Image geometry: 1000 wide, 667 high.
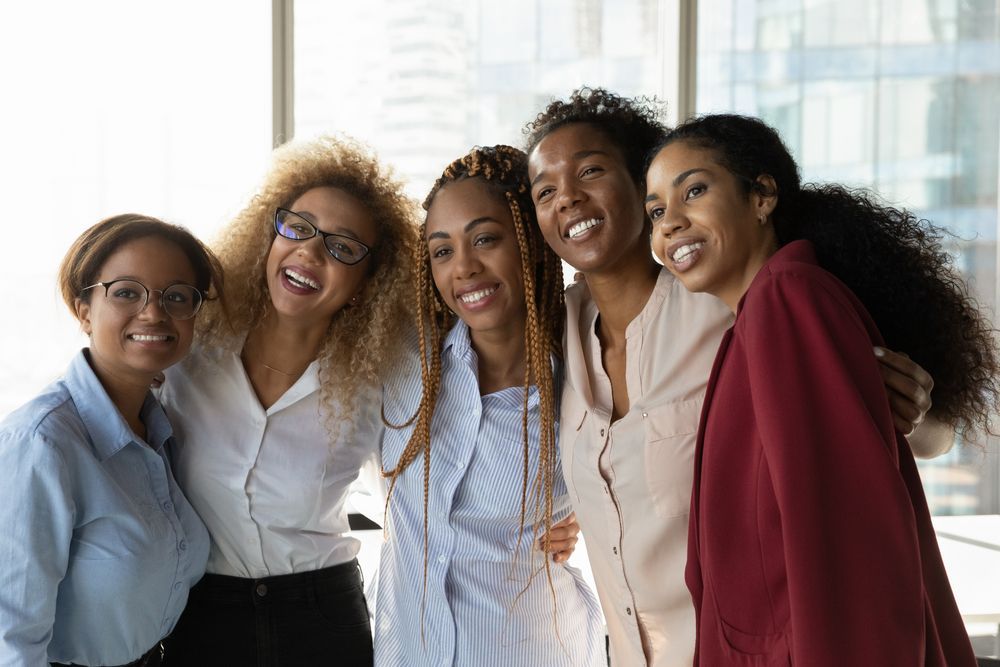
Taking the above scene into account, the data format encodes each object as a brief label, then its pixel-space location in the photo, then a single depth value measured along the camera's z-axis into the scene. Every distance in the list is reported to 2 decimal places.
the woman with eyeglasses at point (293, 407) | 2.00
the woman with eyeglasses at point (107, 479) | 1.55
